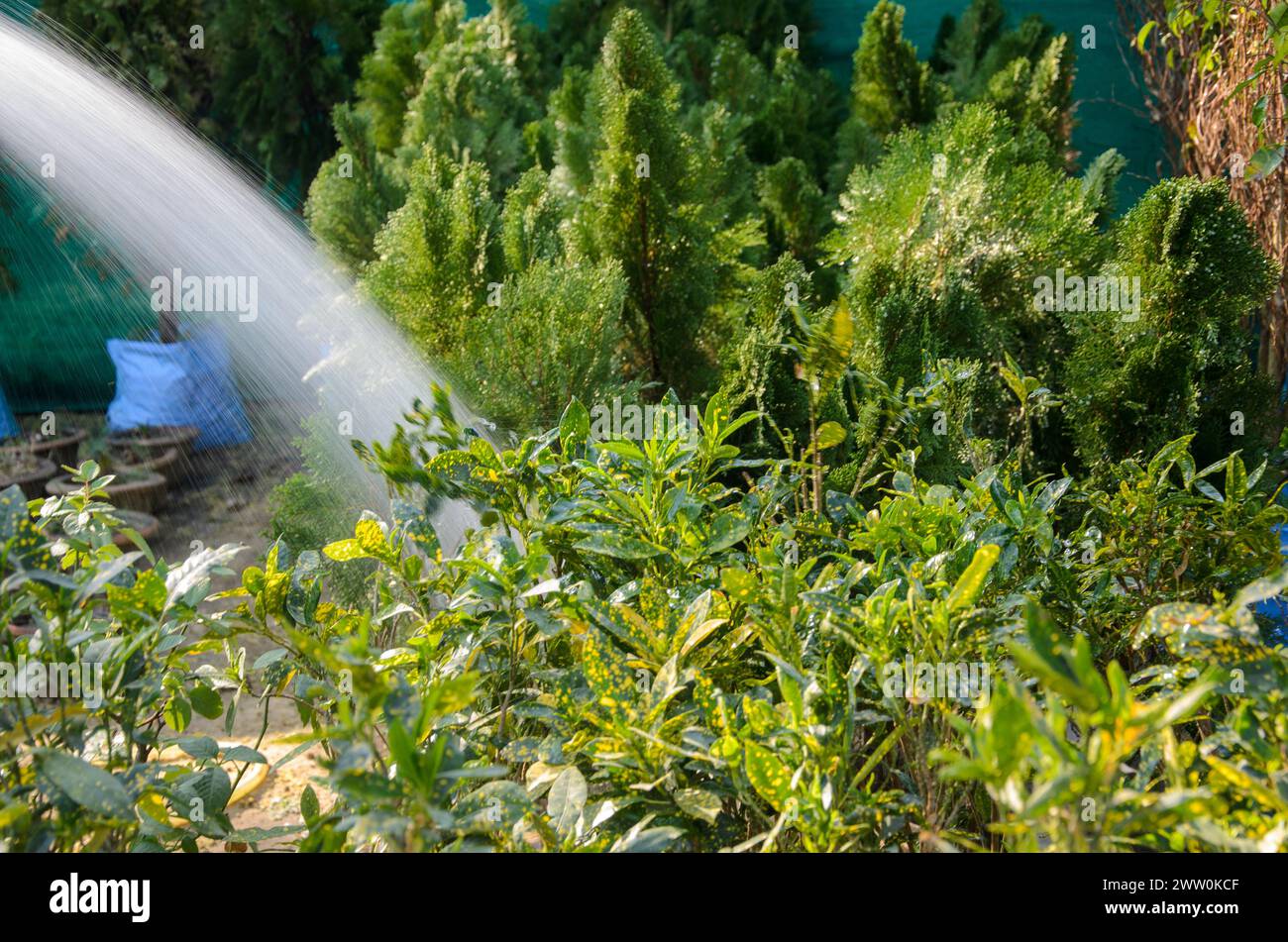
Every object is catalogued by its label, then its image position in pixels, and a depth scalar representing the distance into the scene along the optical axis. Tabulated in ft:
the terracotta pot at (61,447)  19.65
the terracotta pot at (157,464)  19.57
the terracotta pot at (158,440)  20.44
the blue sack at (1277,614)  5.63
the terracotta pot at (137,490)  17.89
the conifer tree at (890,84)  14.82
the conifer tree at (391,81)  16.39
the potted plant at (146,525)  17.21
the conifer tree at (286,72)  22.84
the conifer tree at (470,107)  13.71
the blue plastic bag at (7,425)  20.63
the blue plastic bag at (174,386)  21.16
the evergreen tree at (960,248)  7.66
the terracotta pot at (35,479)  17.69
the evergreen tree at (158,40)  22.52
